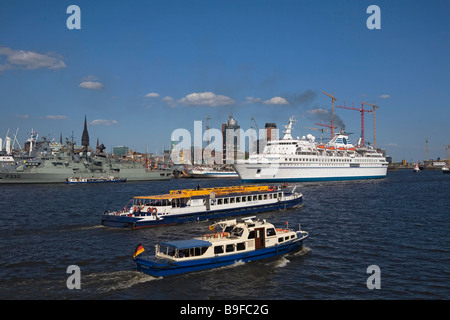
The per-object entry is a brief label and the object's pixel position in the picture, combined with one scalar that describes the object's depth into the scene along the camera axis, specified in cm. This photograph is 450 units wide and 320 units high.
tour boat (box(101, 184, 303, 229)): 3950
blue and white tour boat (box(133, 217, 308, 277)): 2297
